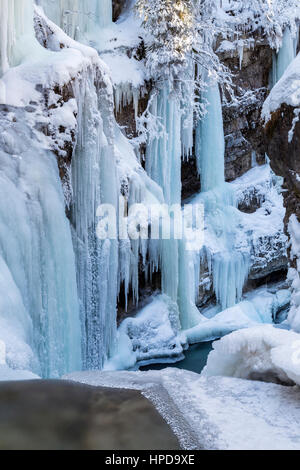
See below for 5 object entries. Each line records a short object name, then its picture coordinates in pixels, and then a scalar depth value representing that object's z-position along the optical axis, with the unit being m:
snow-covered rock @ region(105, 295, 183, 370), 9.70
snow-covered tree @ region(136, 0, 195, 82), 10.79
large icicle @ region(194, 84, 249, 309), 13.30
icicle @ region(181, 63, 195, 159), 12.38
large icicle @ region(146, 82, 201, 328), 11.34
